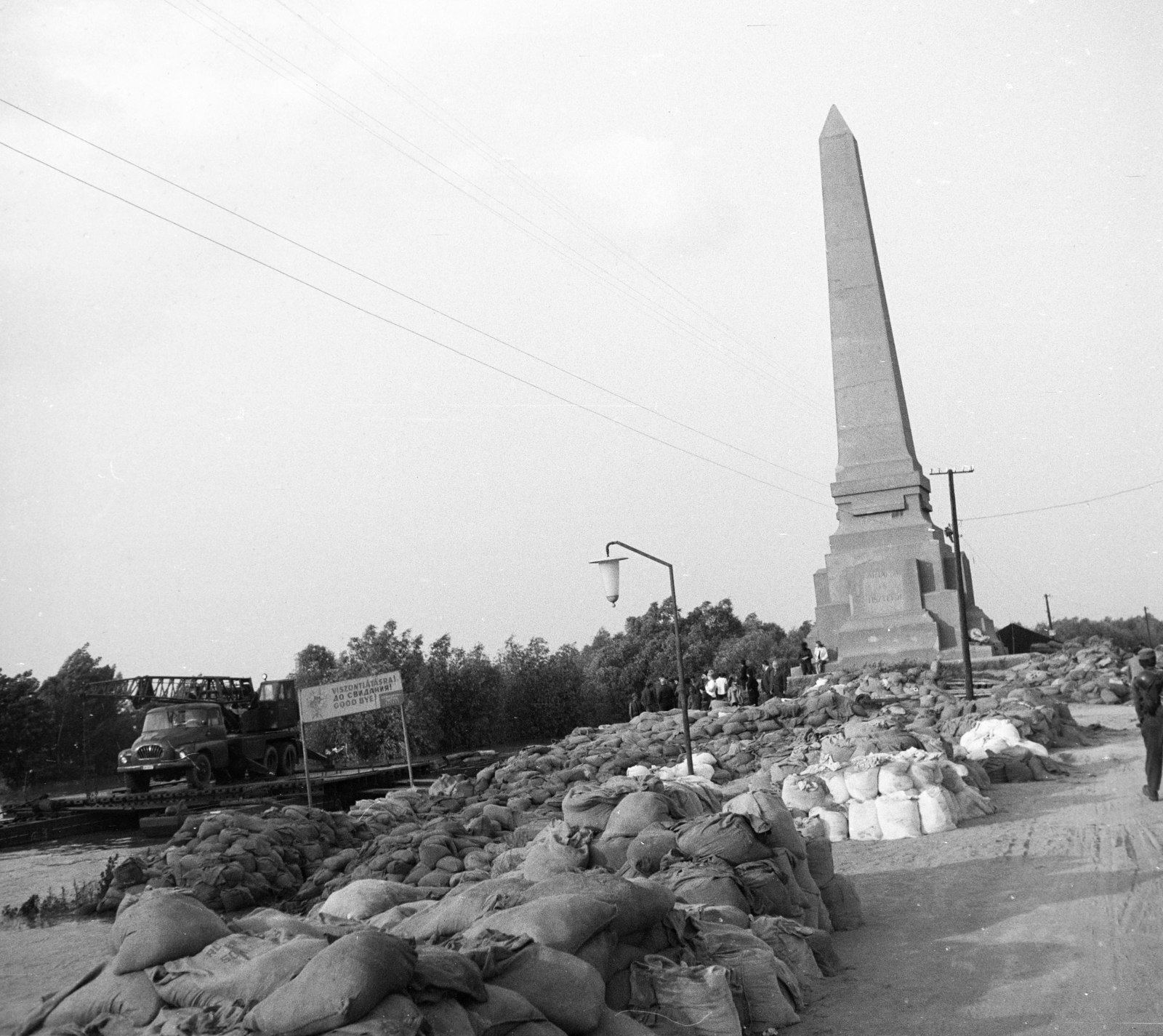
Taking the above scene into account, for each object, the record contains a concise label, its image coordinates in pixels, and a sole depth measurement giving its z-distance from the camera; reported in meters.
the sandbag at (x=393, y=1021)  3.64
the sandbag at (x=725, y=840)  6.71
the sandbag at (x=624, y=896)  5.14
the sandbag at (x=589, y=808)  8.17
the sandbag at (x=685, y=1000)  4.74
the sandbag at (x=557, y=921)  4.78
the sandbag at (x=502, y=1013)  4.04
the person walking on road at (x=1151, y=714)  10.47
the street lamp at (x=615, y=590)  13.80
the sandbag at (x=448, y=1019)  3.89
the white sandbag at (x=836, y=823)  10.23
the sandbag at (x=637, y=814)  7.54
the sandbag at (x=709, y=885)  6.25
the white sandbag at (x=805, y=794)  10.74
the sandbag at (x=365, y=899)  7.28
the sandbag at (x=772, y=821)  6.95
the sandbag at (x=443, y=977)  3.96
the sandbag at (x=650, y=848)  6.93
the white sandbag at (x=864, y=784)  10.30
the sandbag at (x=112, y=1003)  4.43
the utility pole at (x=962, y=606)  20.66
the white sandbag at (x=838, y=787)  10.61
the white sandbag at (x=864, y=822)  10.03
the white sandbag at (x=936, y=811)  10.01
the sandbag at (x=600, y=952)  4.83
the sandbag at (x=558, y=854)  6.98
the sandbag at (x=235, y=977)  4.06
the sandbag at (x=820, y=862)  7.34
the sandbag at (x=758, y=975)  5.24
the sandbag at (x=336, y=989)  3.65
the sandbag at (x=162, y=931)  4.81
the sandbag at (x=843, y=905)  7.15
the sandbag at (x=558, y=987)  4.31
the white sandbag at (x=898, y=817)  10.00
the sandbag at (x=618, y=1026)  4.41
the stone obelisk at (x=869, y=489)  26.12
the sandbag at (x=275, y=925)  5.00
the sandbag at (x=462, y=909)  5.46
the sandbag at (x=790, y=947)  5.89
